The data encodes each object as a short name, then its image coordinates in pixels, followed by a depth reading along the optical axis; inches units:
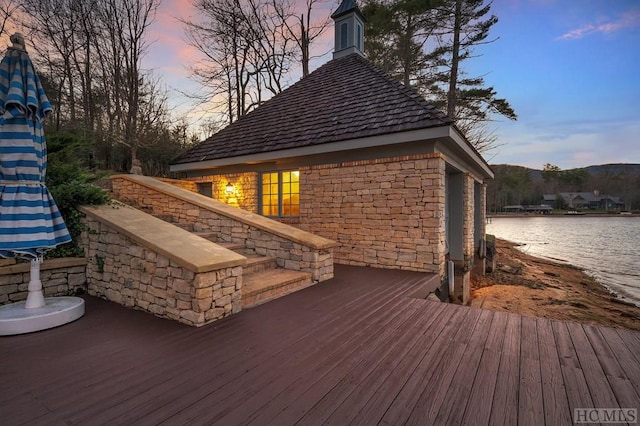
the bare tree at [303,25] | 530.0
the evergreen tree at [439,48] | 457.7
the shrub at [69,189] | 161.9
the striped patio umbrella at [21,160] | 103.1
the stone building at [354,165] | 210.7
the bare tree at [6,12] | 365.4
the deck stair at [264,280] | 144.7
